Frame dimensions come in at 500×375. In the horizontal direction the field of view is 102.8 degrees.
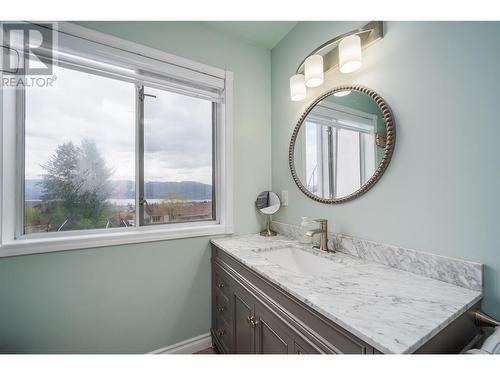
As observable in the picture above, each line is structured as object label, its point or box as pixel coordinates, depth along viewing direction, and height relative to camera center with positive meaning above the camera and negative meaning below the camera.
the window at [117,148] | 1.18 +0.30
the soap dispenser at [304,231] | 1.36 -0.28
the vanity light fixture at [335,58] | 1.04 +0.79
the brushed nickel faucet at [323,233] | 1.22 -0.26
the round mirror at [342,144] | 1.04 +0.28
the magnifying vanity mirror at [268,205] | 1.69 -0.13
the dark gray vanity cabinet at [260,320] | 0.66 -0.56
